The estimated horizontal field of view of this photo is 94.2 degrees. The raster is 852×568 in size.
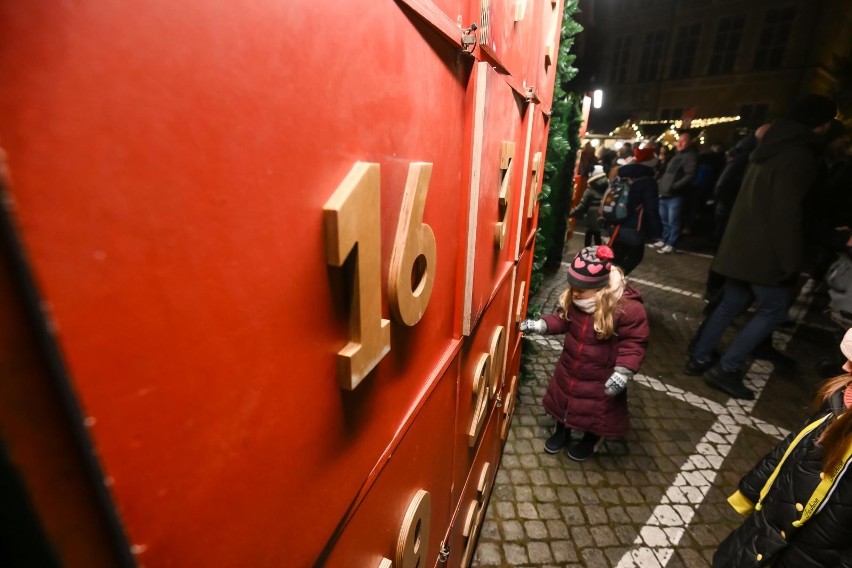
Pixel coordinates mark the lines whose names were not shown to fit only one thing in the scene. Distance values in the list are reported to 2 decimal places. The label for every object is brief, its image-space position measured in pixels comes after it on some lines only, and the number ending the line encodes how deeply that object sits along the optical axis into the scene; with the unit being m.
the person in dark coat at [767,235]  3.40
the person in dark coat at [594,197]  7.44
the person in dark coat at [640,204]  5.13
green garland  3.94
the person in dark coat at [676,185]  8.35
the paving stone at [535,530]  2.68
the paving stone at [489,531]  2.68
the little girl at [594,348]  2.71
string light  22.28
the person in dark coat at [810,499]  1.56
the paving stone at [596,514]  2.80
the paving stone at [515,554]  2.52
